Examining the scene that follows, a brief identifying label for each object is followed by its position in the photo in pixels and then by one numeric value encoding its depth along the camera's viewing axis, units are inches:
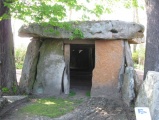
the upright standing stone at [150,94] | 131.3
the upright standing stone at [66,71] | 238.4
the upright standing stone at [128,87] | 194.9
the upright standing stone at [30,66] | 235.9
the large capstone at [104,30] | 213.3
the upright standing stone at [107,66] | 224.3
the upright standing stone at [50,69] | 236.9
